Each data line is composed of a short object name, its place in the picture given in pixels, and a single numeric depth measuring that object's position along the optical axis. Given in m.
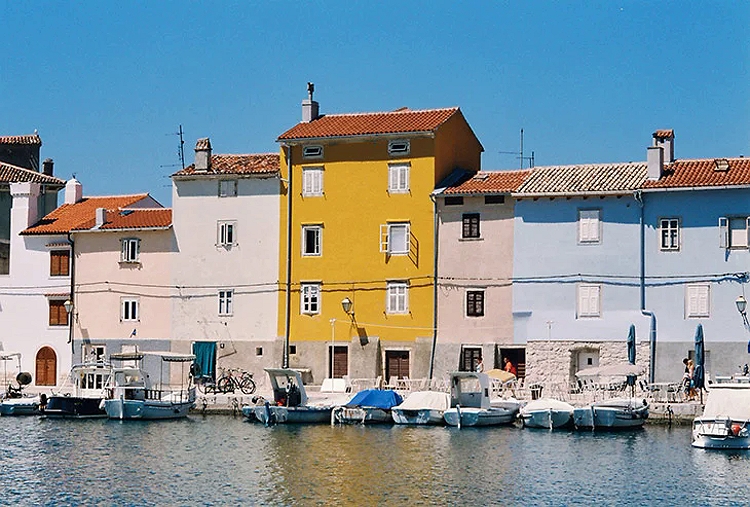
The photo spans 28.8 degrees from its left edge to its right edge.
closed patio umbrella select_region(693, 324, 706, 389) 51.68
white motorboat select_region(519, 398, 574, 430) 50.59
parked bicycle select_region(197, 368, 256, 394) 61.00
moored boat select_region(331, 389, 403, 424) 53.28
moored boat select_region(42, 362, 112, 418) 56.22
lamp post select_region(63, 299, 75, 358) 66.25
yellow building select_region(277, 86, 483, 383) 61.16
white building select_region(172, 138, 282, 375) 63.66
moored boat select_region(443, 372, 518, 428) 51.72
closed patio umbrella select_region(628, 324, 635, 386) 55.16
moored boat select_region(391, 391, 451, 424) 52.44
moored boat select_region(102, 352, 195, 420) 55.44
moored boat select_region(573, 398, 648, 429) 50.00
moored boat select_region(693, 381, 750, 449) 44.50
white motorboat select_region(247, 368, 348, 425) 53.69
